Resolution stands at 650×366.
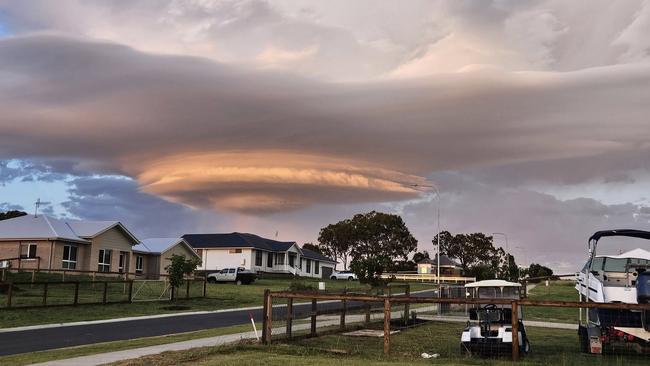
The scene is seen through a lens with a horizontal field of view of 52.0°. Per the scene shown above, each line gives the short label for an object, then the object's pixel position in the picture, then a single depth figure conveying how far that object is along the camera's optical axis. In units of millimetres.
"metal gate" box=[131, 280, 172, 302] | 36438
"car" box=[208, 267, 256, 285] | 56219
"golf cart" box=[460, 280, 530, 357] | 14453
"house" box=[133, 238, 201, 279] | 62250
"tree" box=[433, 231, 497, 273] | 136250
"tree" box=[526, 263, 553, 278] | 120762
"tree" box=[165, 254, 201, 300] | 34156
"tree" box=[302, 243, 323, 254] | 132500
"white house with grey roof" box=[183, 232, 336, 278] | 79500
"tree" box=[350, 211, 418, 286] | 115375
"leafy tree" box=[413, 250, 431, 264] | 149250
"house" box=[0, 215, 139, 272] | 49162
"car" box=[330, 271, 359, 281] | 94138
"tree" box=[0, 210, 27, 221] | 100000
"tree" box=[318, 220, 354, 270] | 119062
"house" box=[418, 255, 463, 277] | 118625
